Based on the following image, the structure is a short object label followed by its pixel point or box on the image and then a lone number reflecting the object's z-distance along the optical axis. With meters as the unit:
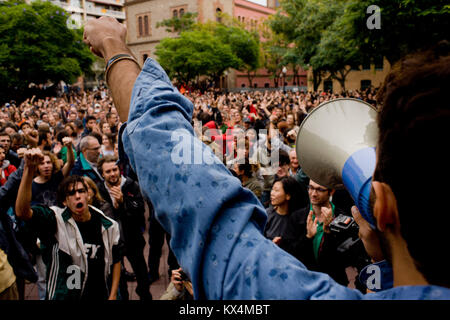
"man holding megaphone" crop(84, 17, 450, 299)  0.56
